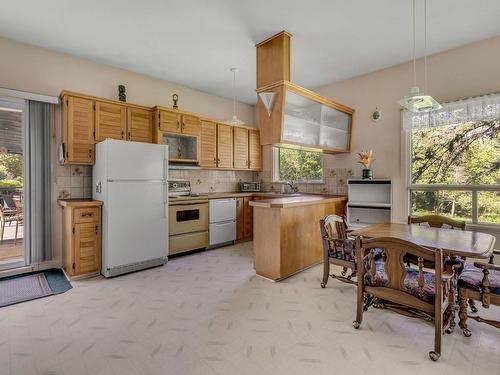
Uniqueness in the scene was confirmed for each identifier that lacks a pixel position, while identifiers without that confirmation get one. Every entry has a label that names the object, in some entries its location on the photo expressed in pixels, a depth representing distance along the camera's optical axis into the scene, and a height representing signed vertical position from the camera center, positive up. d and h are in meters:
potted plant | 4.02 +0.36
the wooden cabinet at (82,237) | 3.21 -0.62
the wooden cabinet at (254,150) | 5.67 +0.75
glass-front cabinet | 3.18 +0.89
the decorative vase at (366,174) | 4.01 +0.18
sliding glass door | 3.37 +0.20
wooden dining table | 1.84 -0.43
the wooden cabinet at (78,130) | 3.39 +0.71
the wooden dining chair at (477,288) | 1.83 -0.71
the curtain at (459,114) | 3.21 +0.93
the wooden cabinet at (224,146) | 5.07 +0.76
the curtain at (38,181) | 3.39 +0.06
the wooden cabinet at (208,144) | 4.79 +0.75
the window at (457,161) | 3.29 +0.33
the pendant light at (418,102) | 2.21 +0.70
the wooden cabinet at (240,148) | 5.38 +0.76
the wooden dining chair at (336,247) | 2.72 -0.64
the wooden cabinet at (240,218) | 4.98 -0.59
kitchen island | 3.13 -0.61
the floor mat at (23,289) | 2.70 -1.11
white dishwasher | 4.56 -0.61
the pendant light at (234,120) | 4.18 +1.03
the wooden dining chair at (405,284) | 1.75 -0.71
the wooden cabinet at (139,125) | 3.92 +0.90
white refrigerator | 3.27 -0.21
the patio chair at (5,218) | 3.51 -0.42
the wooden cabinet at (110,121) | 3.61 +0.89
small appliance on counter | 5.73 +0.00
